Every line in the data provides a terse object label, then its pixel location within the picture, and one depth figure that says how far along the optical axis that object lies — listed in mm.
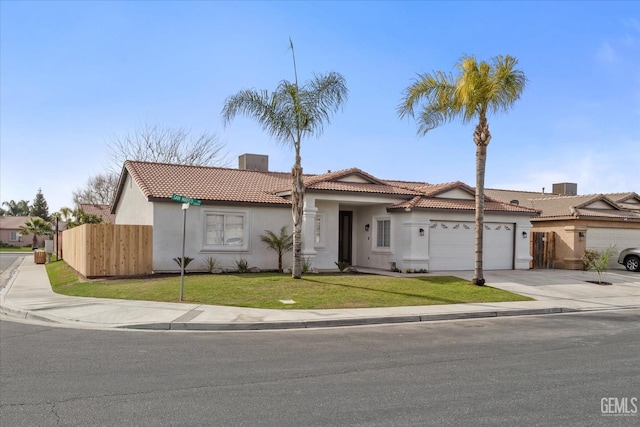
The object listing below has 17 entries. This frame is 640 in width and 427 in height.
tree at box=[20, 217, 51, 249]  58731
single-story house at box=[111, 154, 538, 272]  20062
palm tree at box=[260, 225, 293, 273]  20672
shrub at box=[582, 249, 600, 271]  23797
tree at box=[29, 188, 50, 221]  104812
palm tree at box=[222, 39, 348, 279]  17094
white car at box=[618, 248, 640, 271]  24531
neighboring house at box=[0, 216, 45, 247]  80312
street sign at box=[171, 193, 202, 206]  13539
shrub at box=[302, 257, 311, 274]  20036
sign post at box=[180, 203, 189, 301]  13508
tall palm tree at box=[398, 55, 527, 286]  16656
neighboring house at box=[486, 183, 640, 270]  24578
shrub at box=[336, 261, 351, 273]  20688
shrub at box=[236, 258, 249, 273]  20094
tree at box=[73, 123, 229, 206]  46500
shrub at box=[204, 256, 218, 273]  19938
